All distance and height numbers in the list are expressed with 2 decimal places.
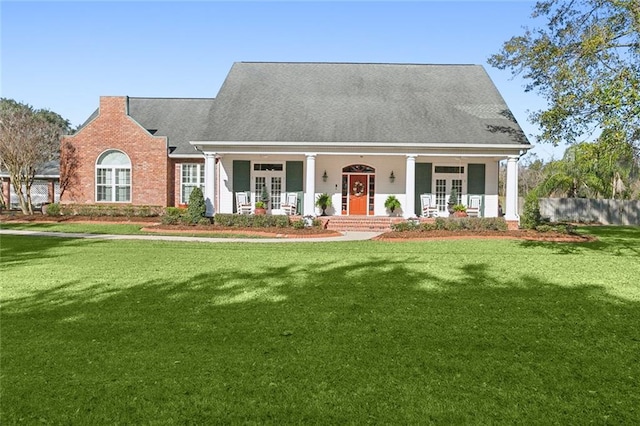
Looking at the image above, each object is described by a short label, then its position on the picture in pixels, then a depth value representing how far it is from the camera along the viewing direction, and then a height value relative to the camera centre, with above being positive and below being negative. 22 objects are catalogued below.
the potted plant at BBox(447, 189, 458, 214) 21.01 +0.09
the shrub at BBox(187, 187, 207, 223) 18.85 -0.27
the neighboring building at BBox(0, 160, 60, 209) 28.34 +0.81
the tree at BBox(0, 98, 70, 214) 23.66 +2.77
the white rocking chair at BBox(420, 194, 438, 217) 20.67 -0.23
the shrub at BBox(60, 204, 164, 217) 22.61 -0.48
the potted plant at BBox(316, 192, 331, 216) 21.23 -0.02
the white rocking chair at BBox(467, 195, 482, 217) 21.17 +0.00
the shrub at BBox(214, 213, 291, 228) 18.39 -0.80
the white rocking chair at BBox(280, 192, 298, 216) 20.92 -0.20
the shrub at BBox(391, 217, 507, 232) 17.30 -0.89
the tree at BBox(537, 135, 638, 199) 31.47 +1.44
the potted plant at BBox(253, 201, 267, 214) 20.50 -0.33
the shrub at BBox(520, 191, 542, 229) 17.95 -0.50
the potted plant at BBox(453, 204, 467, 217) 19.53 -0.38
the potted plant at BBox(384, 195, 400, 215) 21.09 -0.10
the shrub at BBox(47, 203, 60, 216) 22.94 -0.48
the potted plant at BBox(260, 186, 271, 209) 21.41 +0.16
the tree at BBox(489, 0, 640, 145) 10.98 +3.85
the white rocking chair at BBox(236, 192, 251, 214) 21.10 -0.02
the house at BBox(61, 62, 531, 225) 20.00 +2.58
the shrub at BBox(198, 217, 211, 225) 18.73 -0.82
